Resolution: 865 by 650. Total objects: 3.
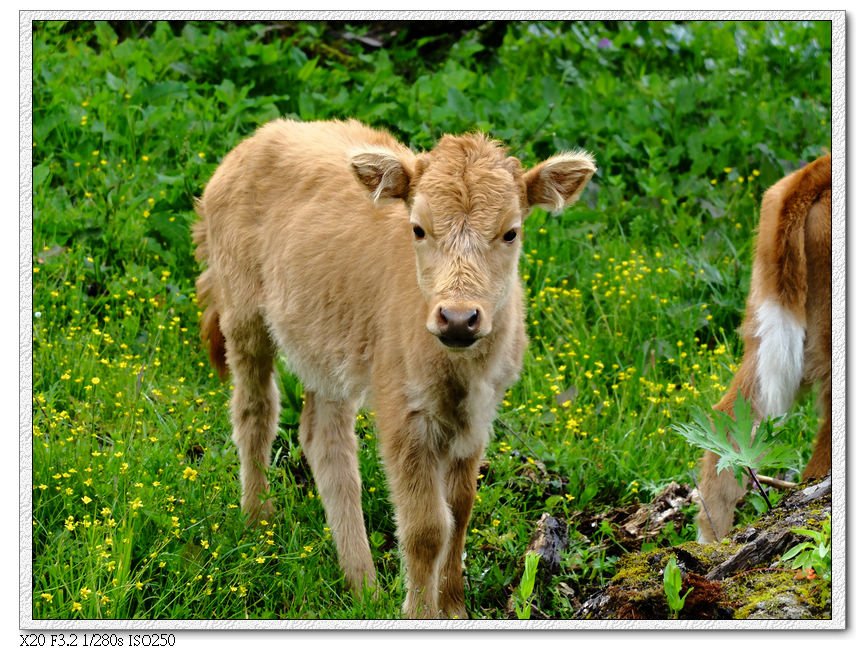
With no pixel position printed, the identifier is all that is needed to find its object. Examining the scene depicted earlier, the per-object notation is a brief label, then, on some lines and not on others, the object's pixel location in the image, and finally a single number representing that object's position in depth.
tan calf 8.90
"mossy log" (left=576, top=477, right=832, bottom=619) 8.19
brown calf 9.82
